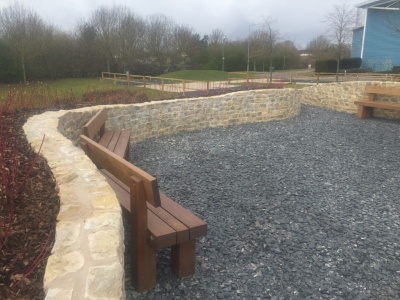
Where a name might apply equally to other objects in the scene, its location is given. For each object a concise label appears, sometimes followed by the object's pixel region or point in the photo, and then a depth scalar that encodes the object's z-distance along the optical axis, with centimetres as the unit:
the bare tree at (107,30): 3095
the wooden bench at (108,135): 455
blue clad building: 3166
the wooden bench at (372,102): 975
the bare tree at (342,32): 2517
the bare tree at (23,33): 2397
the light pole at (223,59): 3592
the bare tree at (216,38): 4012
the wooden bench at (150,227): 249
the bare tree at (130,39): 3161
